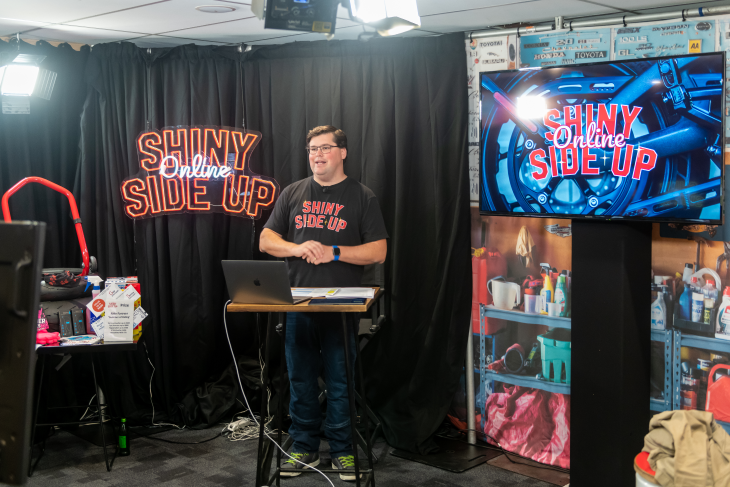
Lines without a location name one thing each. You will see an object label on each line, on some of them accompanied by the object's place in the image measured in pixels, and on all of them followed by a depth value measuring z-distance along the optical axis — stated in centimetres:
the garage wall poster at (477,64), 349
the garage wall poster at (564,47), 322
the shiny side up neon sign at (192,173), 405
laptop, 256
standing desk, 258
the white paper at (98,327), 347
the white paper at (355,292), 272
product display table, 330
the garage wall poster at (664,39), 296
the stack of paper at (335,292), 273
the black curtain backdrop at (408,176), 364
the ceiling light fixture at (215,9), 310
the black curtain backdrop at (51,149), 395
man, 322
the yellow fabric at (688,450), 227
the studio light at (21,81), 373
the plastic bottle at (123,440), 358
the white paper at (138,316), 353
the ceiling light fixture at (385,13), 226
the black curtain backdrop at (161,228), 408
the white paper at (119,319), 342
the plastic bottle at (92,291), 351
